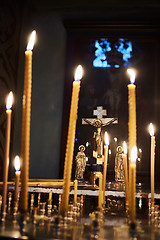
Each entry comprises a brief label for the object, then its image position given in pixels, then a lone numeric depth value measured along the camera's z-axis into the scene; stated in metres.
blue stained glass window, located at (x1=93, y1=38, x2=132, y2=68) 2.96
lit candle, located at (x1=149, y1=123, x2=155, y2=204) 0.89
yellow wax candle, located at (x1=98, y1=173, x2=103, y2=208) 0.77
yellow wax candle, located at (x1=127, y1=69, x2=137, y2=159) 0.63
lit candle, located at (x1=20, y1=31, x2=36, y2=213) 0.58
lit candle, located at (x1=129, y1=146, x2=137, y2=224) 0.58
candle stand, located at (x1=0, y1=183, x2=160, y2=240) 0.59
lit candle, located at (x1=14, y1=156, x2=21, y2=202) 0.72
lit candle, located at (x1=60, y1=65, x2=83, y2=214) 0.64
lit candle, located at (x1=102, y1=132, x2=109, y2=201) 0.92
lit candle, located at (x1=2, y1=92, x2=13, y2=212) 0.70
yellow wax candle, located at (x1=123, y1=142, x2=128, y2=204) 0.89
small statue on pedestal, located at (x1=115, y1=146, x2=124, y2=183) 1.95
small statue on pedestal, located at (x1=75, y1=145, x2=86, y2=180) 2.01
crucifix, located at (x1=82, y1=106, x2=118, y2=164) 1.62
